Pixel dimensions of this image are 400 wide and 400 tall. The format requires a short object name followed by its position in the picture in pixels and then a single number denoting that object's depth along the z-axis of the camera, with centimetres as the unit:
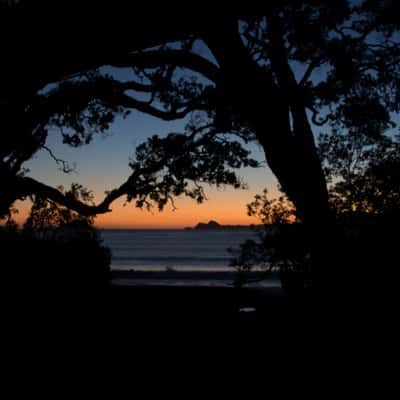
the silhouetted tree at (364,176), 1059
